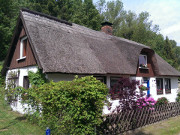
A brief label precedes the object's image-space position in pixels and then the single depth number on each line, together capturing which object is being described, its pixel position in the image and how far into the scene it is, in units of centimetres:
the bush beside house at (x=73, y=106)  420
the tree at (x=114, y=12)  3813
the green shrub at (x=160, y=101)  1206
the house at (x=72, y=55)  841
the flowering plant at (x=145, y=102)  719
